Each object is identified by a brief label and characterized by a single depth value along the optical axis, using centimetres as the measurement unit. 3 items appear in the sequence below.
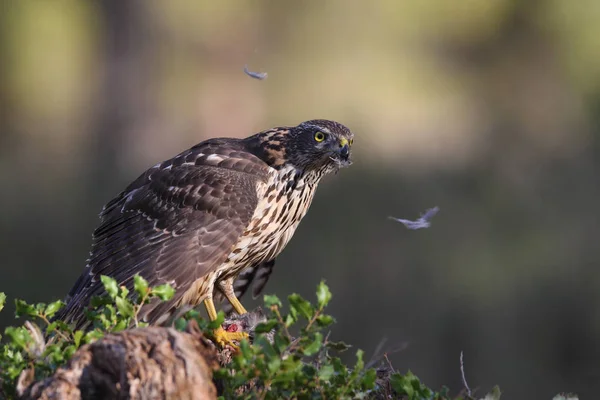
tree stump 663
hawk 1077
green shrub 691
